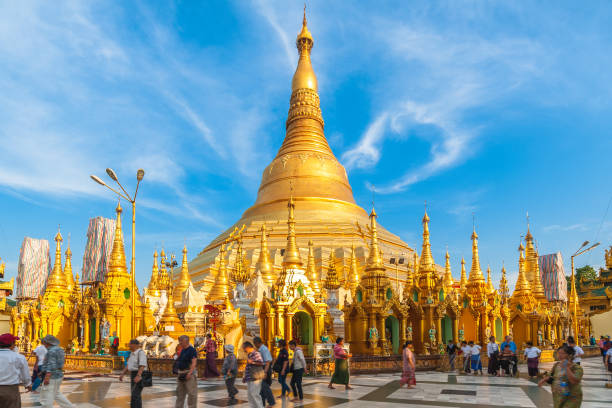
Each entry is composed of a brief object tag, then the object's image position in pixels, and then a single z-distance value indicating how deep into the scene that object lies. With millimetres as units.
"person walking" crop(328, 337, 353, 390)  13359
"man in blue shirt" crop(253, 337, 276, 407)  9719
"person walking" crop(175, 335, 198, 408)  8680
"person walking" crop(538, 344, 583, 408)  7261
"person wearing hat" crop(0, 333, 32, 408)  6547
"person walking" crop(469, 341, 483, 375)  19797
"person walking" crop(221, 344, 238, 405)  11681
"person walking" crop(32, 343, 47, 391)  9539
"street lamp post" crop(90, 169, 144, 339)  17891
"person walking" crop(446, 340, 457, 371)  20250
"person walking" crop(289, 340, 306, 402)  11852
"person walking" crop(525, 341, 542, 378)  17109
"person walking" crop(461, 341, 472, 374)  20039
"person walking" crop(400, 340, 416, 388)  14086
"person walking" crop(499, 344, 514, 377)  18609
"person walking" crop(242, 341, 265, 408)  8859
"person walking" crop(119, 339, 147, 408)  8820
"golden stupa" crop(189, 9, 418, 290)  44562
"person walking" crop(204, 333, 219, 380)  15102
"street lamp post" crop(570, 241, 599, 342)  33072
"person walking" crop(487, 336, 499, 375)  19172
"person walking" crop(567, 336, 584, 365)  12748
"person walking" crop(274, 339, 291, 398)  11462
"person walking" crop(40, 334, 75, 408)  8750
